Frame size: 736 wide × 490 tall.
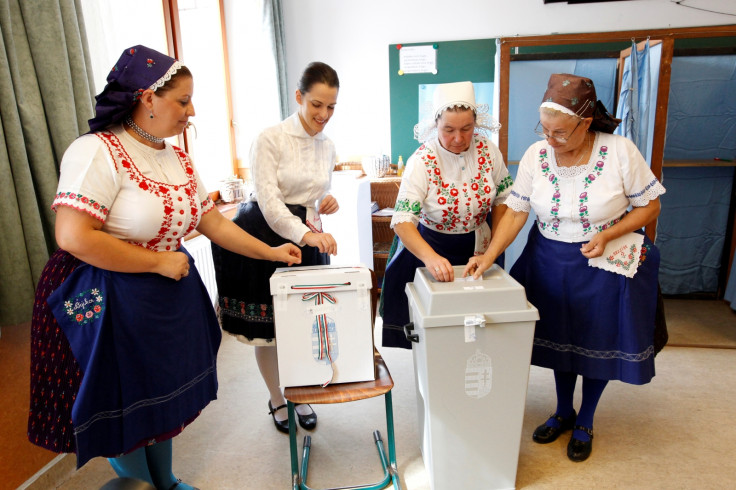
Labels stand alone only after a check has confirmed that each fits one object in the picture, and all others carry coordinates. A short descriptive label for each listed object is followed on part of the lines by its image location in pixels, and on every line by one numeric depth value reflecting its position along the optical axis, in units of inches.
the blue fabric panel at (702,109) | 132.6
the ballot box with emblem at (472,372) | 63.0
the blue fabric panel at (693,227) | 139.8
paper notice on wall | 149.4
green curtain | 63.1
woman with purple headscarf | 49.5
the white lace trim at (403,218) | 72.9
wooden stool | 64.5
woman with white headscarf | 70.7
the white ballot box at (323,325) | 64.9
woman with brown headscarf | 68.2
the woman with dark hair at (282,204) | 71.4
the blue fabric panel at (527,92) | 117.9
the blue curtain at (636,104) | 109.3
